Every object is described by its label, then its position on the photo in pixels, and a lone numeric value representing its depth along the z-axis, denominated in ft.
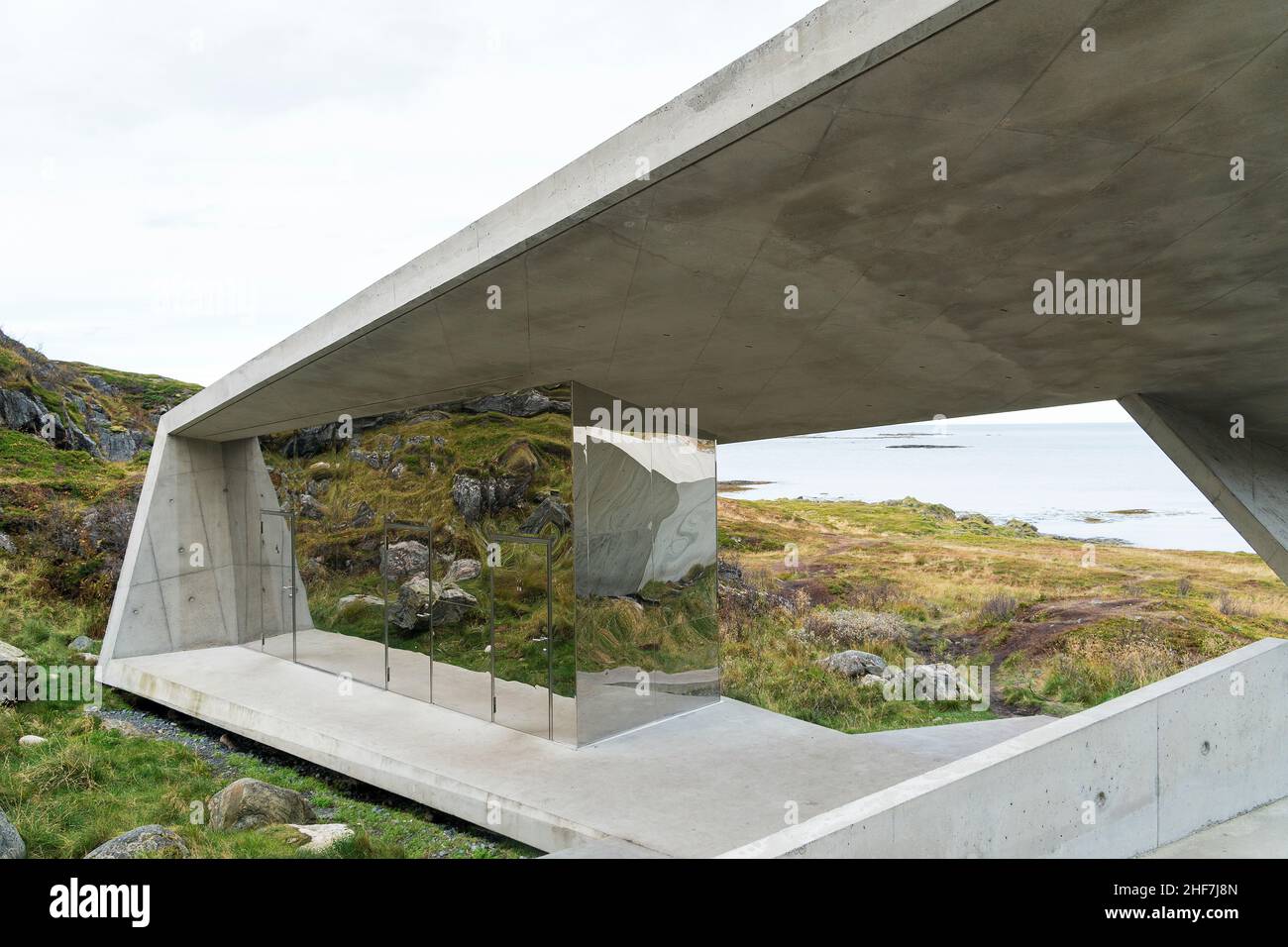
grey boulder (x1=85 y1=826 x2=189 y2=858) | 19.51
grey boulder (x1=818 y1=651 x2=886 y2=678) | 48.32
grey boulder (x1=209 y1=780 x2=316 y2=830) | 23.52
